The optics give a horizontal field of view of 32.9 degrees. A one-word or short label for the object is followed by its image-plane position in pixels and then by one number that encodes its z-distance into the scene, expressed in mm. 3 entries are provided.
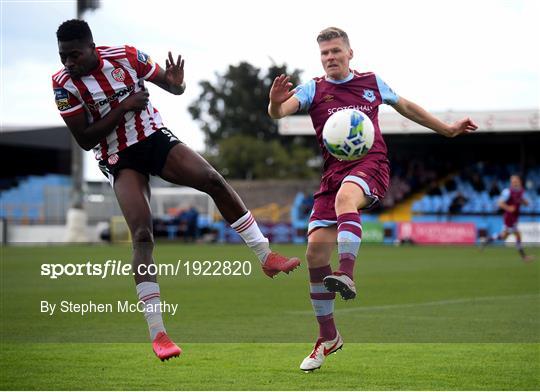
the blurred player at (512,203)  27484
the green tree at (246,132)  60500
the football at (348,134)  7836
